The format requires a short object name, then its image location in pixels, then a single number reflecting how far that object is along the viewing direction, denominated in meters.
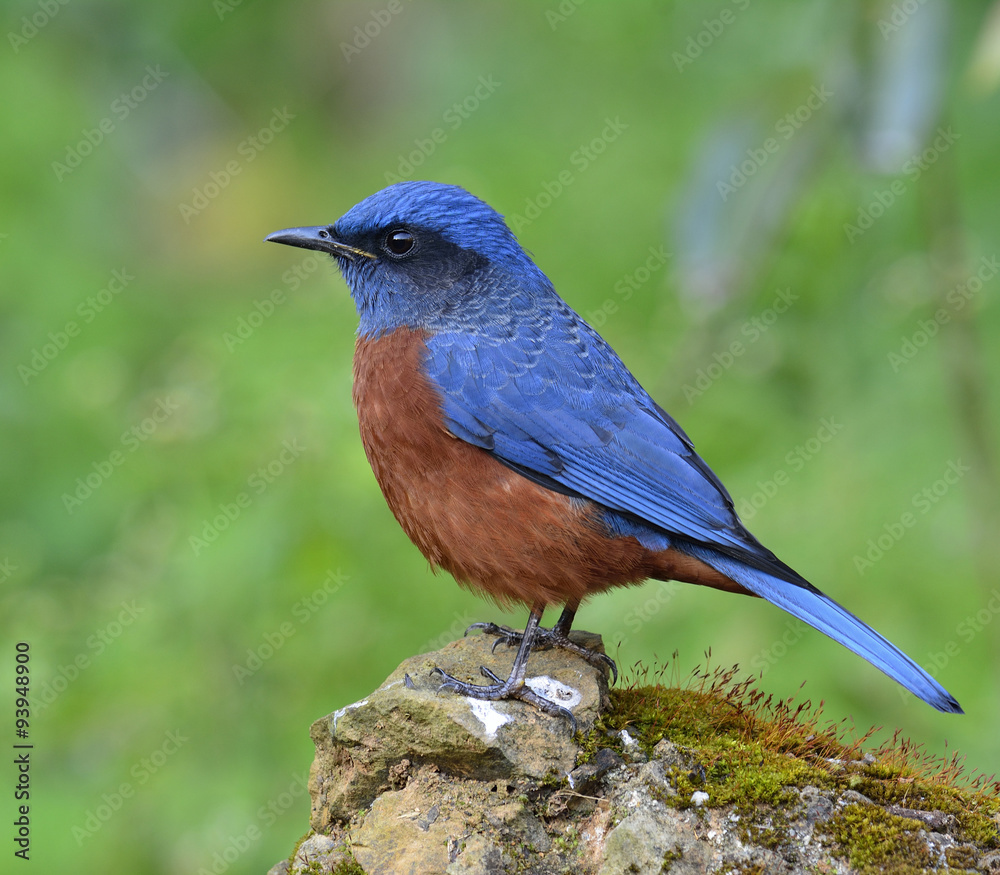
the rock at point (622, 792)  6.55
